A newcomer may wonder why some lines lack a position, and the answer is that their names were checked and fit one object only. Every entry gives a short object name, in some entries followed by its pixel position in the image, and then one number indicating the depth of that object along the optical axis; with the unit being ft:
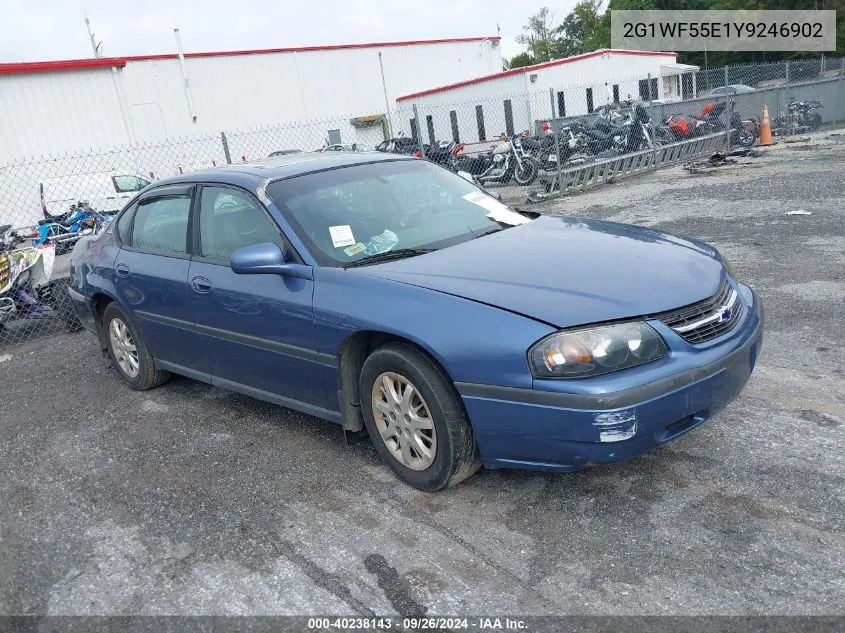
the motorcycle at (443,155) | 55.93
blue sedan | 9.76
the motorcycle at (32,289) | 25.81
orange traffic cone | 59.98
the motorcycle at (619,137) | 54.39
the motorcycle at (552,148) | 53.52
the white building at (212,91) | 80.89
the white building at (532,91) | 94.07
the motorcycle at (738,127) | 58.03
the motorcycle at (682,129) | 56.59
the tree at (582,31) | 250.98
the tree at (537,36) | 287.48
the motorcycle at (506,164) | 55.21
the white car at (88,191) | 57.47
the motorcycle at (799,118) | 66.03
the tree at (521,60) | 298.35
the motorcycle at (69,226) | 50.16
